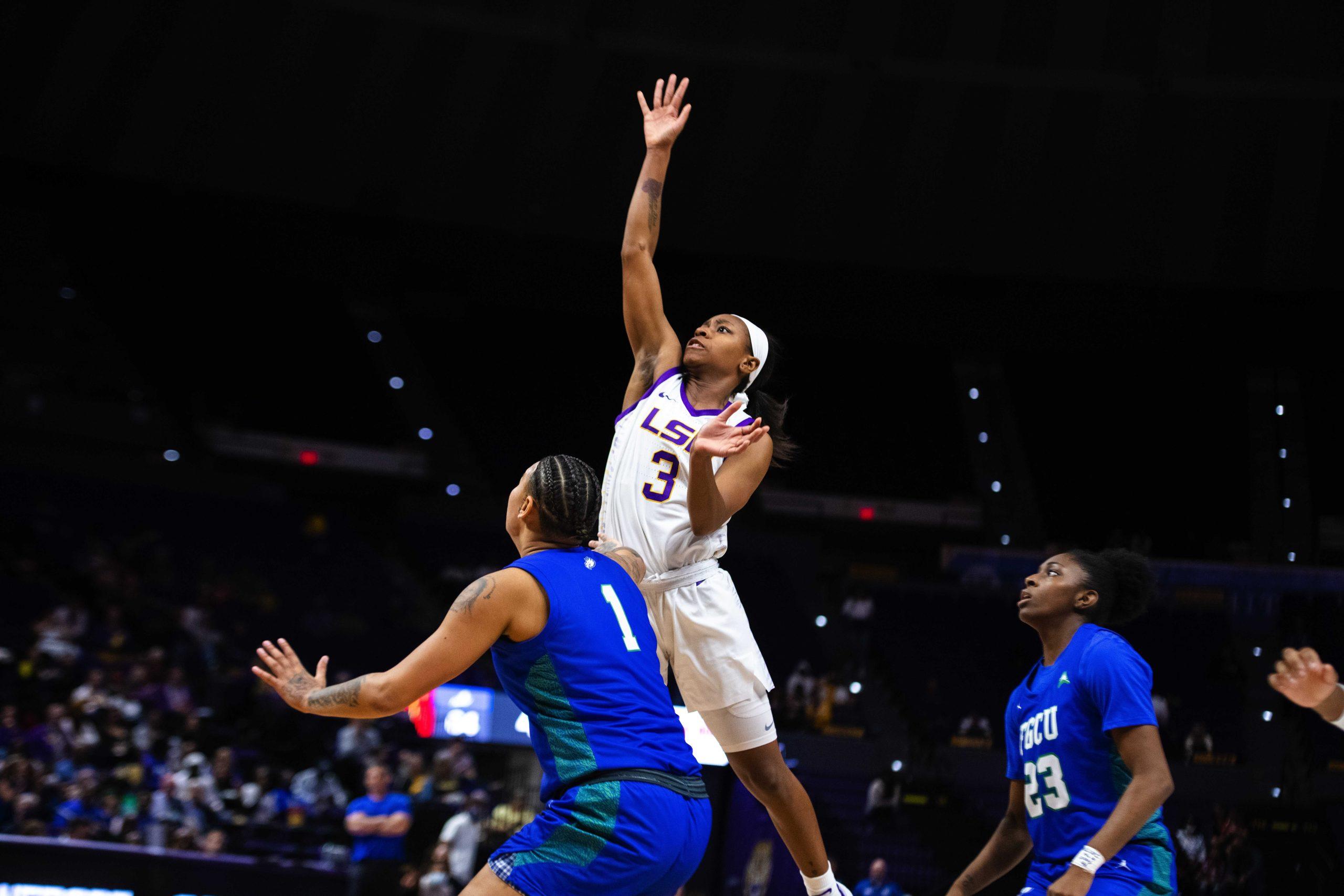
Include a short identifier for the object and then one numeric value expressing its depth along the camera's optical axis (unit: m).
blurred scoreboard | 15.19
